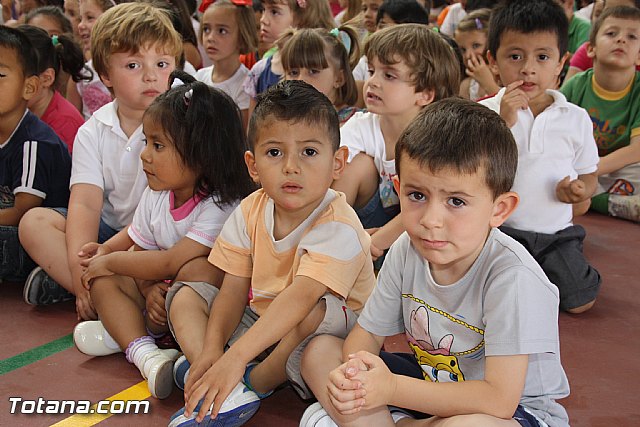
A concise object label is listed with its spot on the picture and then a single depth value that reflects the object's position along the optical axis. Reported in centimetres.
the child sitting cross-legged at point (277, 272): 152
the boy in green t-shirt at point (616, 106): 290
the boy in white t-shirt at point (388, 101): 228
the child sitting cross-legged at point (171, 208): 187
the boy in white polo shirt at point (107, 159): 216
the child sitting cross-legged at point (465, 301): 123
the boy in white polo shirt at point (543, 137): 227
